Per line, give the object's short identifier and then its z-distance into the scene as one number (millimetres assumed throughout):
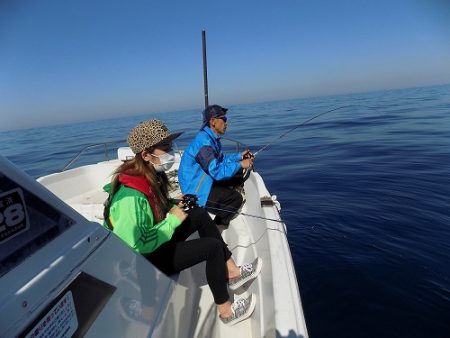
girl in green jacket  1710
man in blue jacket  3449
